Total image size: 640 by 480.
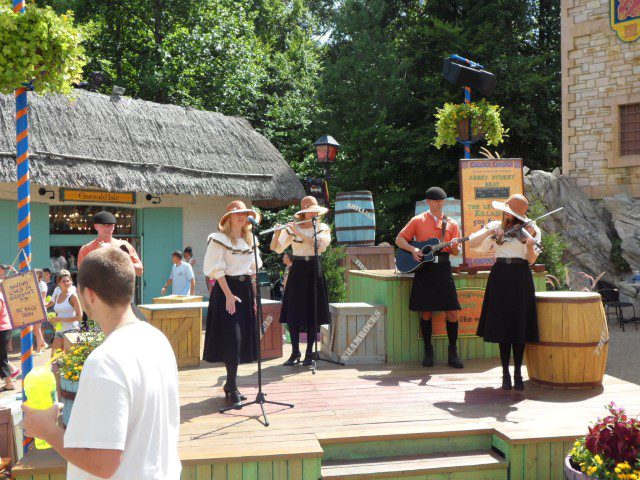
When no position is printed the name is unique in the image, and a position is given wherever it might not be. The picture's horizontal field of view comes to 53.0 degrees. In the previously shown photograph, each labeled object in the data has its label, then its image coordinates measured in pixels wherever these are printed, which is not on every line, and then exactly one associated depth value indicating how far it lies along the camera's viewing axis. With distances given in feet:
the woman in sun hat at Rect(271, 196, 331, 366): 22.12
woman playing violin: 18.38
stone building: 54.03
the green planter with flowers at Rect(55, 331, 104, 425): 14.47
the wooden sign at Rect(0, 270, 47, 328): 15.17
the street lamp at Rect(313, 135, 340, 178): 40.63
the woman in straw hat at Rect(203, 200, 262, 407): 17.29
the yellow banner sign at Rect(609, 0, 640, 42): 53.16
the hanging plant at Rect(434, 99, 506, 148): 26.45
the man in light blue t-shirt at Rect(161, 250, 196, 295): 34.76
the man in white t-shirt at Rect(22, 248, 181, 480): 5.73
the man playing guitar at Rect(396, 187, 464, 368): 21.21
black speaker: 24.63
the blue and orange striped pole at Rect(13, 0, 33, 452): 15.46
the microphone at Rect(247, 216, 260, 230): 17.04
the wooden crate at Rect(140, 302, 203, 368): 22.97
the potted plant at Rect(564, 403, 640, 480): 11.44
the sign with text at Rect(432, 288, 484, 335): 23.25
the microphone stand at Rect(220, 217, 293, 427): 16.44
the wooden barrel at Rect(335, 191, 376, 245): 38.19
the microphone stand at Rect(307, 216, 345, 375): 21.45
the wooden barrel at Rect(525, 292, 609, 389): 18.31
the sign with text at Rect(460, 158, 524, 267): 24.03
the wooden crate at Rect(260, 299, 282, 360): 25.00
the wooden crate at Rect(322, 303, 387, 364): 22.63
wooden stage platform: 13.28
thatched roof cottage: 39.78
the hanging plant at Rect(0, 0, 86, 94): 14.37
